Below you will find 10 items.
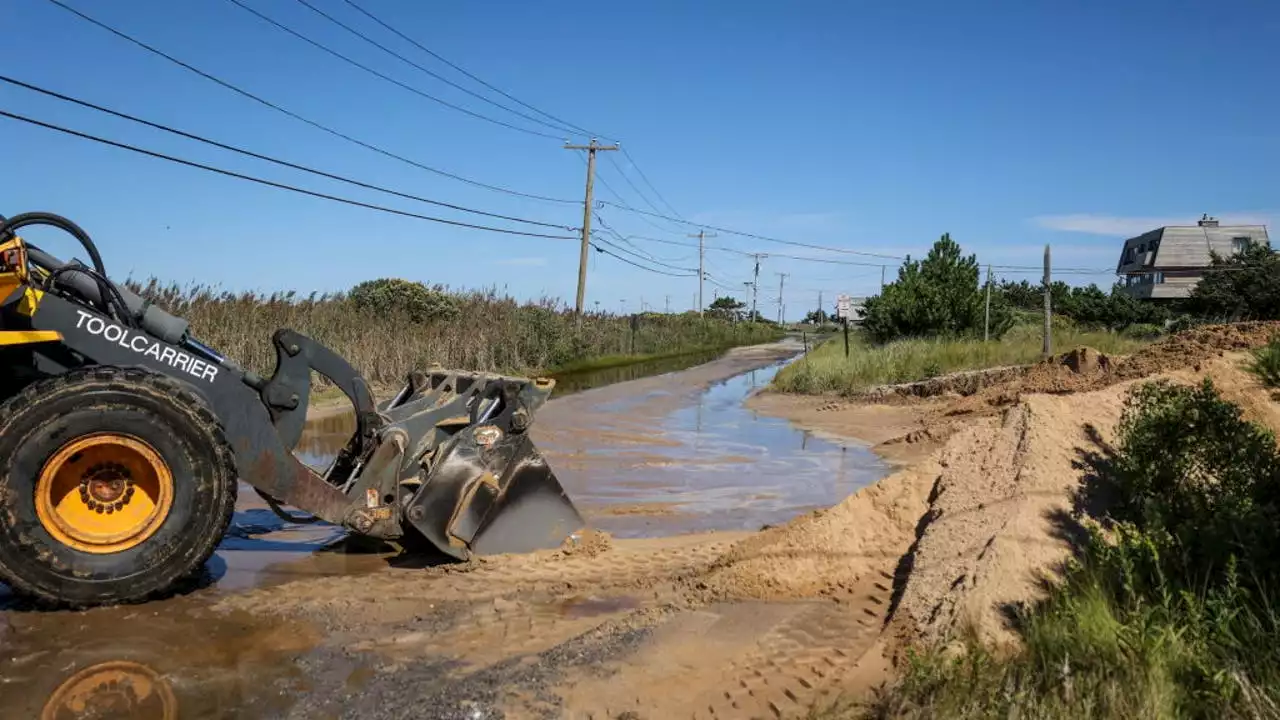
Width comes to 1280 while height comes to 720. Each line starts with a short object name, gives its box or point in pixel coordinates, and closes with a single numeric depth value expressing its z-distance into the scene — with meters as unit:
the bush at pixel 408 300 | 33.44
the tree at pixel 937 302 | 33.50
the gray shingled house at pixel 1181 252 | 72.31
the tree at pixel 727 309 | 107.39
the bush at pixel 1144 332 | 33.69
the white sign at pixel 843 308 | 34.16
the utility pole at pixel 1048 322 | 25.44
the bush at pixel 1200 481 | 4.95
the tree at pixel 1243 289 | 36.50
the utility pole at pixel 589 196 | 43.31
